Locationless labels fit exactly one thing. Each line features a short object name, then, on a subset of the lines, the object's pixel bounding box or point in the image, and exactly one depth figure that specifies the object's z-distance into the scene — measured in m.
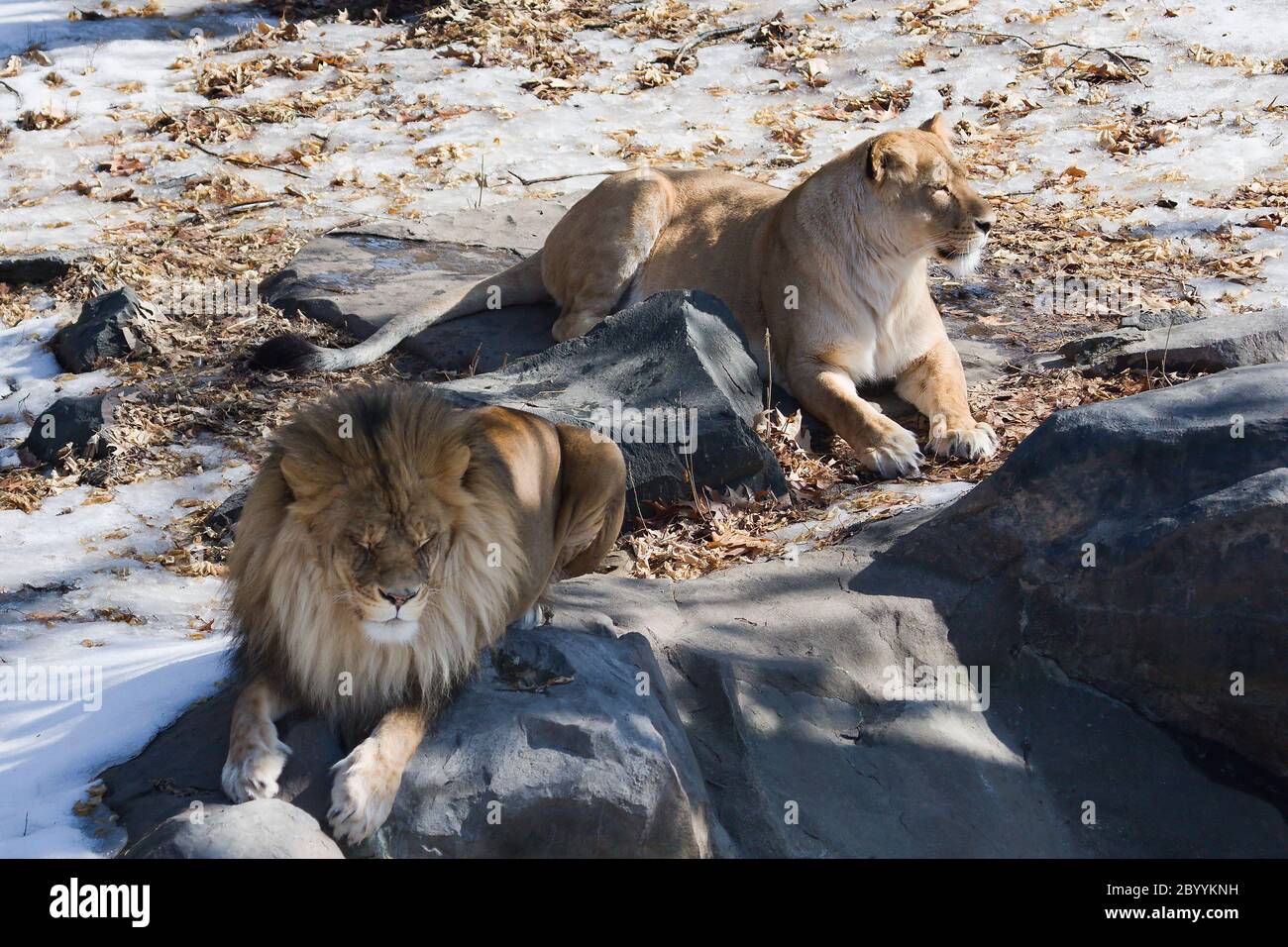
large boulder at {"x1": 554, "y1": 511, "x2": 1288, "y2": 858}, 8.97
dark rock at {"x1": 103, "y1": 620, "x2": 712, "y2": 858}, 7.45
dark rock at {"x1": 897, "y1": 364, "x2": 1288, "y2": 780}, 9.59
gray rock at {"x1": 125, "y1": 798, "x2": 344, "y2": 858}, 7.03
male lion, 7.70
